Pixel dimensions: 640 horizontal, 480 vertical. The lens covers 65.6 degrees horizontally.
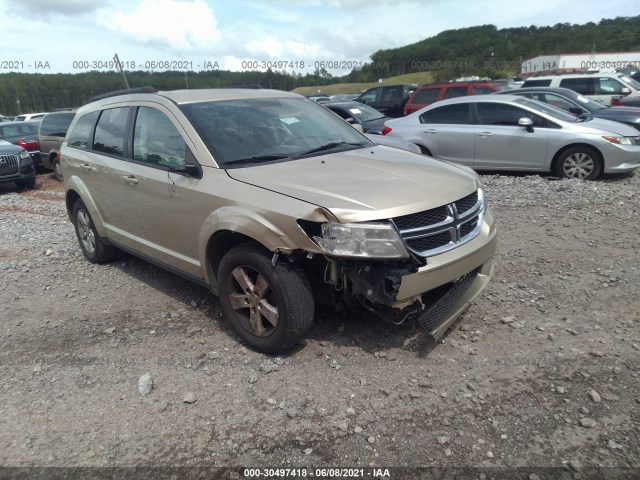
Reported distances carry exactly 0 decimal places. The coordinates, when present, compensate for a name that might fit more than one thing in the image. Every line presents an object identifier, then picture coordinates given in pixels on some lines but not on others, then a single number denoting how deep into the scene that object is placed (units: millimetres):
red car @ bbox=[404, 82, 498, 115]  14781
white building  43219
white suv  15602
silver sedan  8227
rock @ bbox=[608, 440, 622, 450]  2496
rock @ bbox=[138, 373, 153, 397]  3215
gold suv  3035
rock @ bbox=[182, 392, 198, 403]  3094
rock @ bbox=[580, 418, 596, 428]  2656
